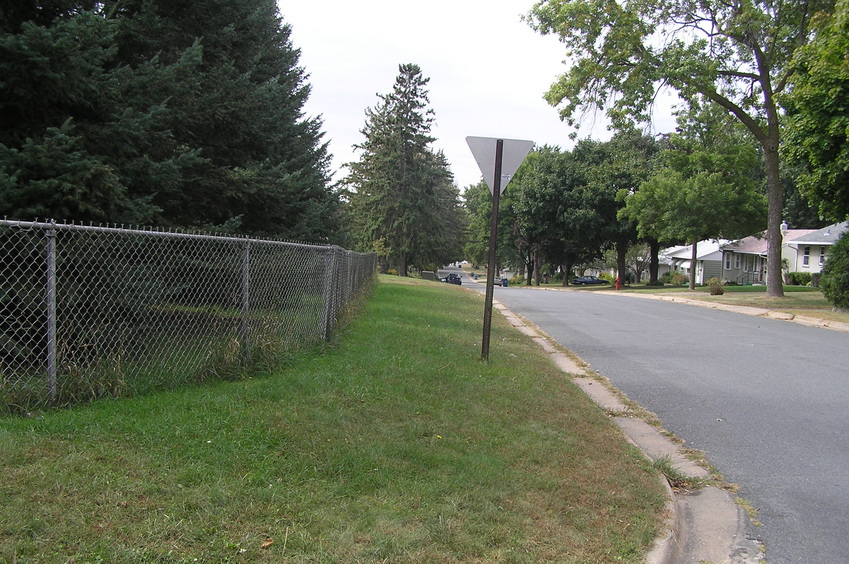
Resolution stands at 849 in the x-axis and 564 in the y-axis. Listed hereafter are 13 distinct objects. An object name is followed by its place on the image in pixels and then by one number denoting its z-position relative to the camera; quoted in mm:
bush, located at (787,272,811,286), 47656
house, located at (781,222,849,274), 44469
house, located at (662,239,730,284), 60750
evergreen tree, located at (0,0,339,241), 5801
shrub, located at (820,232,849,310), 19719
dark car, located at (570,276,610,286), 64750
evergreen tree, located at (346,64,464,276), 51469
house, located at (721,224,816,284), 56656
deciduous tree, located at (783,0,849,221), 17109
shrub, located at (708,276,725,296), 30594
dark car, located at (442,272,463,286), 58875
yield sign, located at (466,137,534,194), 8484
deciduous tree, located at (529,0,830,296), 22531
